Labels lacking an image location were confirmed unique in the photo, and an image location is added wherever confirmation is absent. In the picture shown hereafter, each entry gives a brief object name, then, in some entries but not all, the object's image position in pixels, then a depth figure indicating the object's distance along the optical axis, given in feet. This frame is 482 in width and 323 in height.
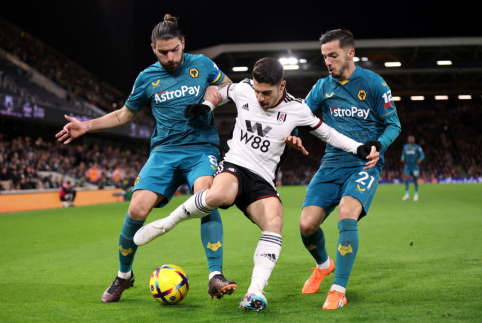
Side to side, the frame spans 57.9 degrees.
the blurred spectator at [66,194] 56.85
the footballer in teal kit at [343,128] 13.76
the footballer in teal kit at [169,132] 13.17
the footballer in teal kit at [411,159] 53.06
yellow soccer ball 12.20
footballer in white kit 11.81
